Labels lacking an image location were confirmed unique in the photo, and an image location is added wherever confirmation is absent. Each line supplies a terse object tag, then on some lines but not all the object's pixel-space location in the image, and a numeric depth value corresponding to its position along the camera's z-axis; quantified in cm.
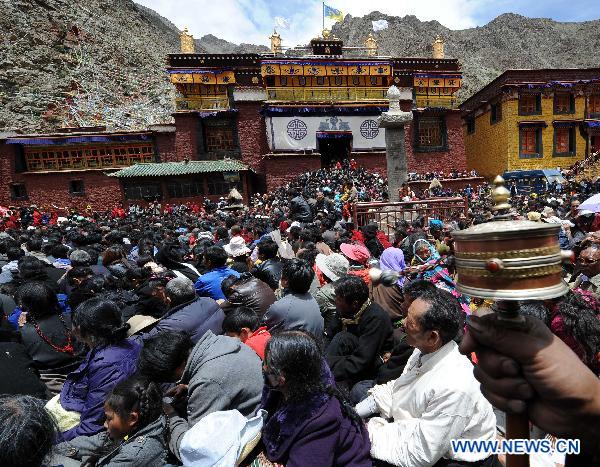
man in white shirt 215
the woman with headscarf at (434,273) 401
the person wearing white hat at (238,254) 639
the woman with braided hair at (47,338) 357
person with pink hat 547
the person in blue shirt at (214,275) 520
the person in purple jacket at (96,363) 291
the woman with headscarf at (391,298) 423
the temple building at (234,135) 2481
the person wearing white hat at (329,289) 422
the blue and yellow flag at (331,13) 3225
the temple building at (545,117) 2600
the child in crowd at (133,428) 237
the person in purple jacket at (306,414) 208
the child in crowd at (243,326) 333
